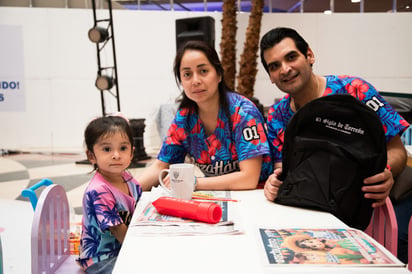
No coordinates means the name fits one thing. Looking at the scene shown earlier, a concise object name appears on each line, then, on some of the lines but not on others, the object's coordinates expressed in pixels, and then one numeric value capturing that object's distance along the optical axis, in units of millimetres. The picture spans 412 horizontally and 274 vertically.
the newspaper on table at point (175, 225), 882
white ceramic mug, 1116
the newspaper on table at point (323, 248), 698
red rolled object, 933
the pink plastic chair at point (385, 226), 1063
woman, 1457
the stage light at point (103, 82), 5504
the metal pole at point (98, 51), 5317
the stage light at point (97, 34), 5398
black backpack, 1067
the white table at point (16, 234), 2193
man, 1488
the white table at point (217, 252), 687
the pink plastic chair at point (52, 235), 1035
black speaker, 4426
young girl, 1164
